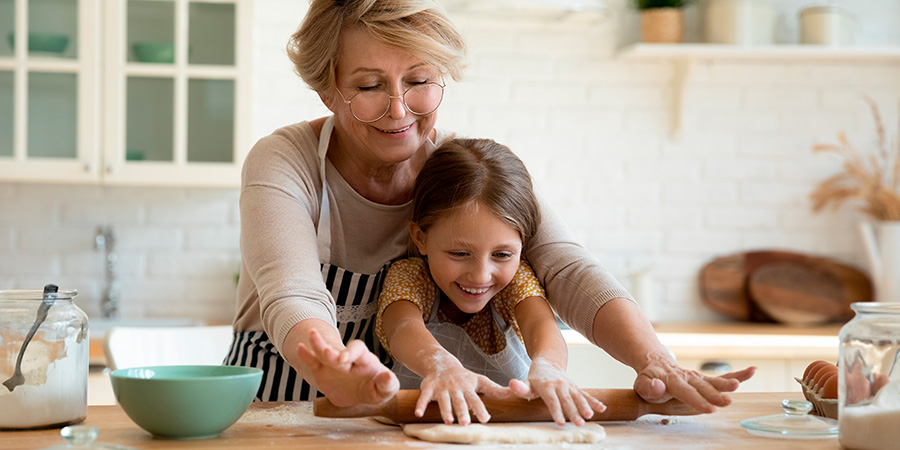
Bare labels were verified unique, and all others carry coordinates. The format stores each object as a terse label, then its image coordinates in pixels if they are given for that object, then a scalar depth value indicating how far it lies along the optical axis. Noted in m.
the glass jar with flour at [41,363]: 1.06
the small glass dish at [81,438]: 0.87
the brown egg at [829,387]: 1.18
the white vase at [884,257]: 3.18
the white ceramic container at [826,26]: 3.21
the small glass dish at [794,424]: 1.06
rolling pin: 1.07
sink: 3.00
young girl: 1.40
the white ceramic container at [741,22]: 3.20
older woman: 1.19
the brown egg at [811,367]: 1.26
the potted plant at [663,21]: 3.21
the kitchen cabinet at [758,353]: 2.70
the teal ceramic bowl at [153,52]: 2.95
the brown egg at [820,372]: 1.21
